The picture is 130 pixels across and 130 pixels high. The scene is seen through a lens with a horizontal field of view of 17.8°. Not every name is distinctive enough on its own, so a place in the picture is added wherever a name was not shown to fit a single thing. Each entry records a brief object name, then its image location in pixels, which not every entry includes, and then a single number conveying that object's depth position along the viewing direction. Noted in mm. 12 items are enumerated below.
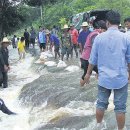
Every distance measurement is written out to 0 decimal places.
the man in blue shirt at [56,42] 18719
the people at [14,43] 40125
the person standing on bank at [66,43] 16938
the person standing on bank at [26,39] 29734
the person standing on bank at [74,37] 18020
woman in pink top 8400
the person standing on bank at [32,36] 29459
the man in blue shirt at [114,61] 5645
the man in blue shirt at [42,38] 22750
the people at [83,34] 12773
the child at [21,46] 21534
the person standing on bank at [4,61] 12452
